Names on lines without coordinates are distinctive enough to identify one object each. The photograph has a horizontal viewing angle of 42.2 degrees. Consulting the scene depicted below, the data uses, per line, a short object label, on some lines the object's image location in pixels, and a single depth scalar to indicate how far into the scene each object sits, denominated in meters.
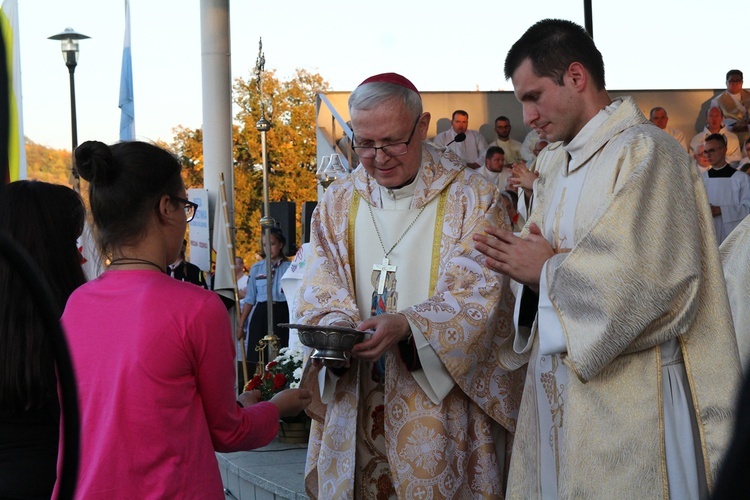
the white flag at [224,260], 9.95
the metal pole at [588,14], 8.34
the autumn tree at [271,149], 27.62
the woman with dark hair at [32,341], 2.28
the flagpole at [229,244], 9.74
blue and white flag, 11.38
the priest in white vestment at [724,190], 10.55
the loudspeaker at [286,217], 12.31
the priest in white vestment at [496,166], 11.99
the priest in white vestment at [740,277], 3.05
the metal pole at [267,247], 8.05
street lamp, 13.70
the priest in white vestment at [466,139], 12.72
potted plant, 6.20
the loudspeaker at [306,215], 9.42
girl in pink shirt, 2.21
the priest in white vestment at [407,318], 3.14
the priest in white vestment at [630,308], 2.39
